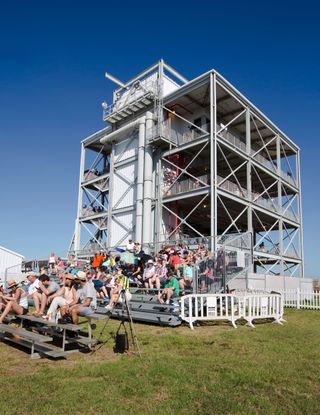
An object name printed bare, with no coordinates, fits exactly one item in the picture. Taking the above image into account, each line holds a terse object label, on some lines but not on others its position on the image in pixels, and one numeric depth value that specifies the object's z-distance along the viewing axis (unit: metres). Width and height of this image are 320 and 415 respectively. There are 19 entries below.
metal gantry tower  24.45
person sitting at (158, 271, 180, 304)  11.27
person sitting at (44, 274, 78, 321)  8.34
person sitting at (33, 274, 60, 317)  9.27
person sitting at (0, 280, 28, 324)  8.65
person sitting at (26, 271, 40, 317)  10.57
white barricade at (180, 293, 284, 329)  10.53
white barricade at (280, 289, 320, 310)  17.58
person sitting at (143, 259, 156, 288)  13.57
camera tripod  6.99
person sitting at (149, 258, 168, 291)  13.32
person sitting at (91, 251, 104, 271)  18.00
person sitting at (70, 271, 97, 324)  7.89
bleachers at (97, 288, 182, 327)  10.51
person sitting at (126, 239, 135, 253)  17.48
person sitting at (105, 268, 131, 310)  11.68
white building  30.67
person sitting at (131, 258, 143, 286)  15.06
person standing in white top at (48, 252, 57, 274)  22.27
